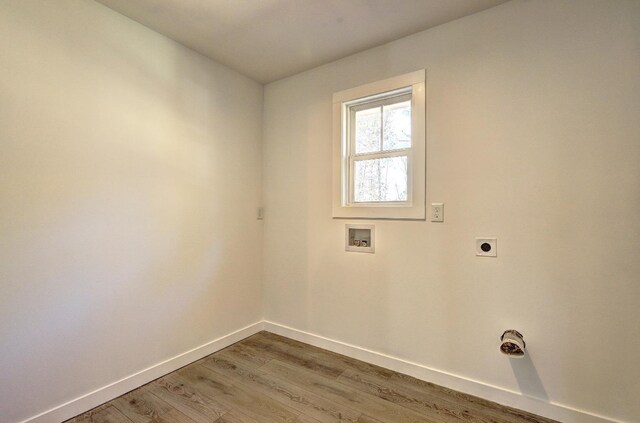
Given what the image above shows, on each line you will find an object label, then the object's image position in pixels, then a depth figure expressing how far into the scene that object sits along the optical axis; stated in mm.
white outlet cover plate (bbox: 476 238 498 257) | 1800
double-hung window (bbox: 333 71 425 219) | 2059
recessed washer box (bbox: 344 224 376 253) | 2264
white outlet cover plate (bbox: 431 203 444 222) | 1966
